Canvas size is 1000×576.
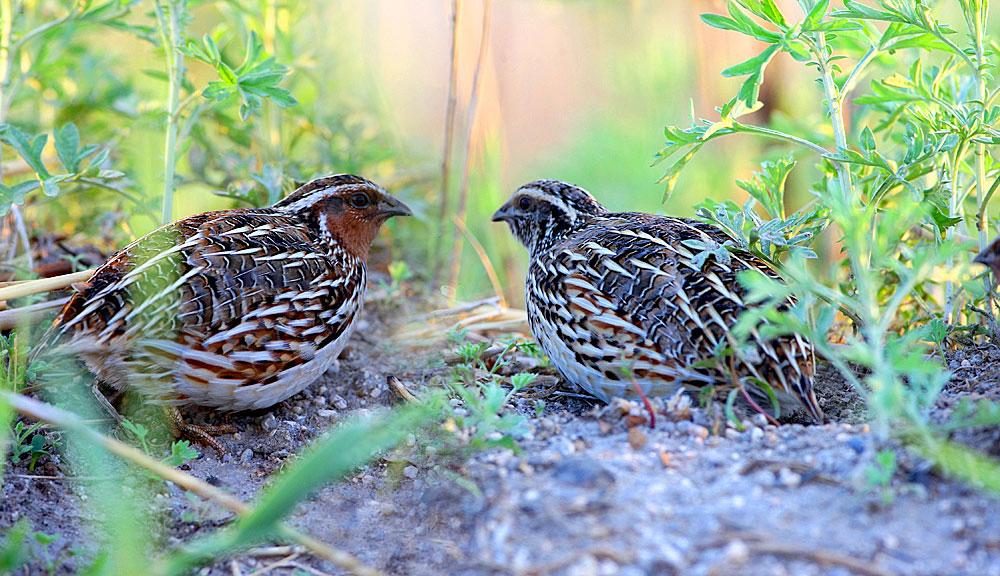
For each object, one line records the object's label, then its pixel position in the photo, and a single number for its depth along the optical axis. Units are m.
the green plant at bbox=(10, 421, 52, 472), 6.95
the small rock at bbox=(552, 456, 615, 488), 5.67
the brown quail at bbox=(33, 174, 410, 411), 7.35
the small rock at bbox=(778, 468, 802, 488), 5.65
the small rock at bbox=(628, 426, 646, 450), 6.30
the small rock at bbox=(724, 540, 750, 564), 4.93
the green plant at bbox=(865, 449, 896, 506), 5.28
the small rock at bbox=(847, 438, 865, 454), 5.87
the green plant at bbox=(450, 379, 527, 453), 6.29
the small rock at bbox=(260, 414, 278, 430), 8.33
